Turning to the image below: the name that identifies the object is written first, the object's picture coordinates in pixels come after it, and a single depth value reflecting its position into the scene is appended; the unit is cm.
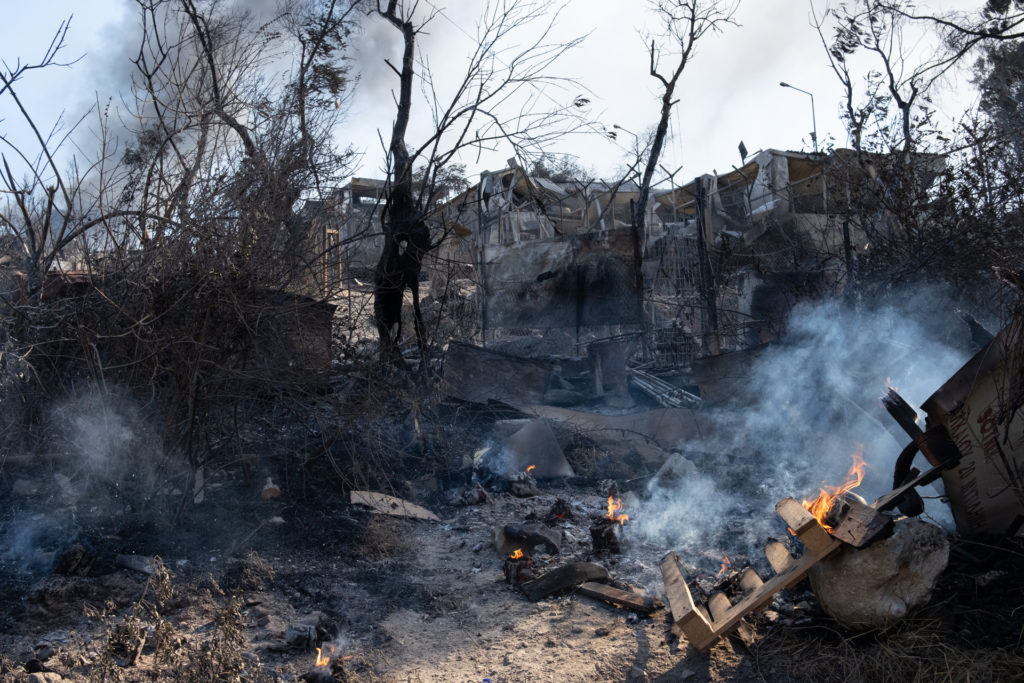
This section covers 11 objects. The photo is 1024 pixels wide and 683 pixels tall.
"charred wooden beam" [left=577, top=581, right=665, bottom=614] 449
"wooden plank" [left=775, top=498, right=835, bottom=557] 359
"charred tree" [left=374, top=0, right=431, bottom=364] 733
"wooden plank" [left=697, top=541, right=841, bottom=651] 364
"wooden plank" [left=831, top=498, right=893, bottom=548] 343
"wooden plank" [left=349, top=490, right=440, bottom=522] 623
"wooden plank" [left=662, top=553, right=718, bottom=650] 362
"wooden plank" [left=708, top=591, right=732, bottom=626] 387
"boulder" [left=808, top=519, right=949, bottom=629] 350
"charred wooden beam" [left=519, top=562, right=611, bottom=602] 486
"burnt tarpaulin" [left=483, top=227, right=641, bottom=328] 1272
